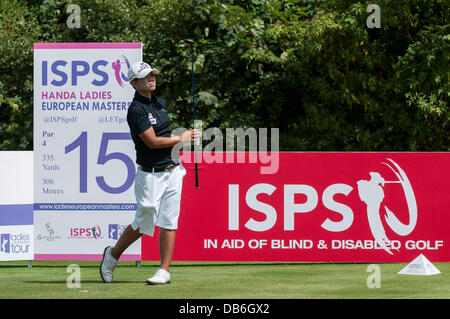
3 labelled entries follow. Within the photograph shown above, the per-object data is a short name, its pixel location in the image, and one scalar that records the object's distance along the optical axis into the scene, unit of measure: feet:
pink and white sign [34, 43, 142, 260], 59.67
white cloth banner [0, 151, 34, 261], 64.90
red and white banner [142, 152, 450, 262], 62.23
